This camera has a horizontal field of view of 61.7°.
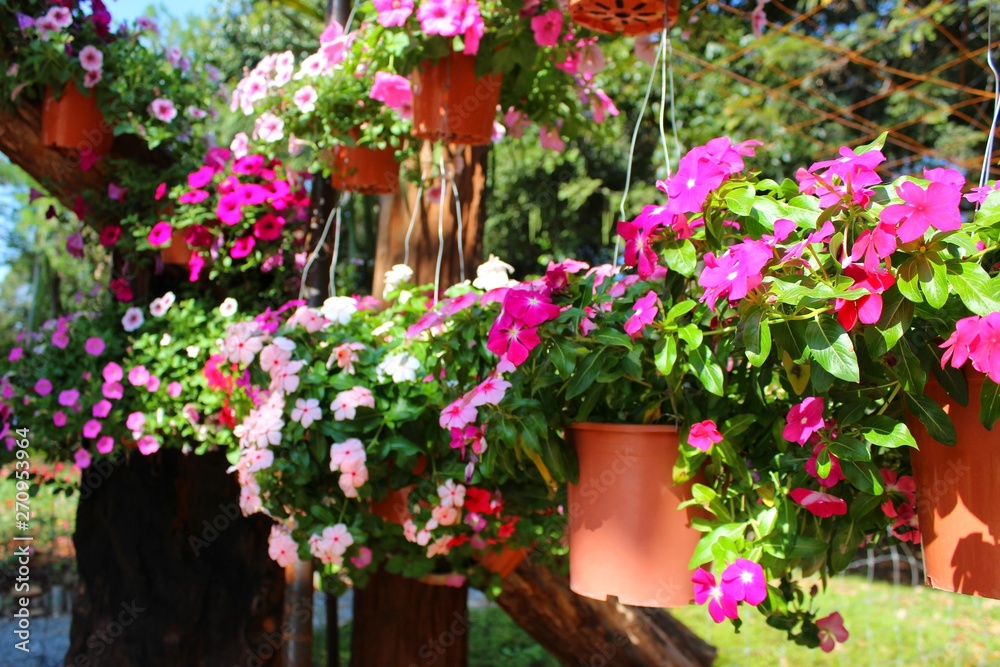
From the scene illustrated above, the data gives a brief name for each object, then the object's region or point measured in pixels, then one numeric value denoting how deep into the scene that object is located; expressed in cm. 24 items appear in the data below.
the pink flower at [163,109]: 223
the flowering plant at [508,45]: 167
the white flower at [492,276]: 144
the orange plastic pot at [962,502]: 87
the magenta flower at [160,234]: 218
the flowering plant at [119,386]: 198
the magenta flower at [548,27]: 169
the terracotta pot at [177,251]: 223
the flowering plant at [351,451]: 142
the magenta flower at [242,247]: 216
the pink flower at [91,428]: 201
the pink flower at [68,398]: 204
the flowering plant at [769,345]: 82
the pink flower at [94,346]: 210
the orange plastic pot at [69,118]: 220
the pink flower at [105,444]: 202
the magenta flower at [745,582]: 92
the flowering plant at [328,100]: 192
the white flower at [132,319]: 217
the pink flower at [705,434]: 102
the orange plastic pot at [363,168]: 205
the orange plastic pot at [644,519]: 110
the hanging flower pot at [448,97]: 178
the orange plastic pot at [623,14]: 147
